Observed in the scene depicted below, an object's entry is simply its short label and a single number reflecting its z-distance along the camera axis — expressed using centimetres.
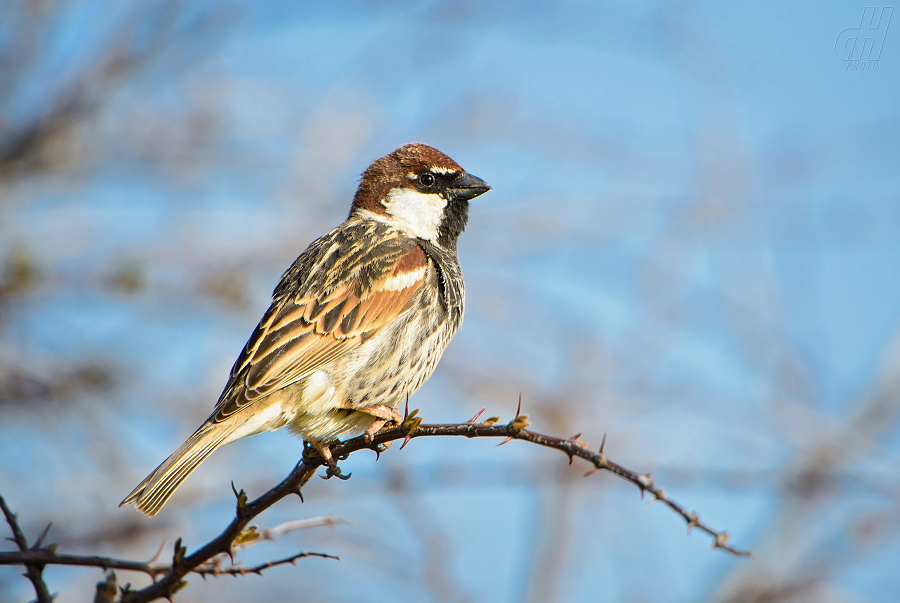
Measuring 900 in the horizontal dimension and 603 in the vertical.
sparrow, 765
